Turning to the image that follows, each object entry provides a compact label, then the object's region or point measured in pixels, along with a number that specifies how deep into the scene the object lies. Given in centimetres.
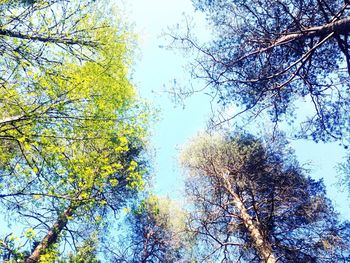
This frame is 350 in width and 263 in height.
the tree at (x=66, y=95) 449
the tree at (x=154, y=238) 1168
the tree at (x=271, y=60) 707
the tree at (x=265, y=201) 818
